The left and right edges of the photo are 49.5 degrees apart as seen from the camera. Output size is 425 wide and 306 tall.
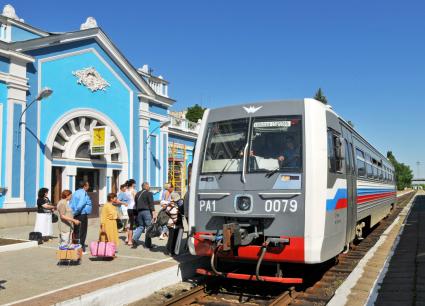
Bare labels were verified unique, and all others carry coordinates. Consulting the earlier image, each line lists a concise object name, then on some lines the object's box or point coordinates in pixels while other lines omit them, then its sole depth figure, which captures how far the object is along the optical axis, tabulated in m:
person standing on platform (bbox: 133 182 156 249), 11.14
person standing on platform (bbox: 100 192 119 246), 9.83
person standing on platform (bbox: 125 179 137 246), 11.94
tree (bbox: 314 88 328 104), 70.99
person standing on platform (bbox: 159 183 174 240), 13.03
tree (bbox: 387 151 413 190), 118.53
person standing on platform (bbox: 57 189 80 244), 9.88
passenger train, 7.09
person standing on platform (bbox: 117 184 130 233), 13.26
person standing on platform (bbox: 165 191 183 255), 9.99
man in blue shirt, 10.12
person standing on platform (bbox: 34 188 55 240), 11.80
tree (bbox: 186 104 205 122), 62.49
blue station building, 15.47
